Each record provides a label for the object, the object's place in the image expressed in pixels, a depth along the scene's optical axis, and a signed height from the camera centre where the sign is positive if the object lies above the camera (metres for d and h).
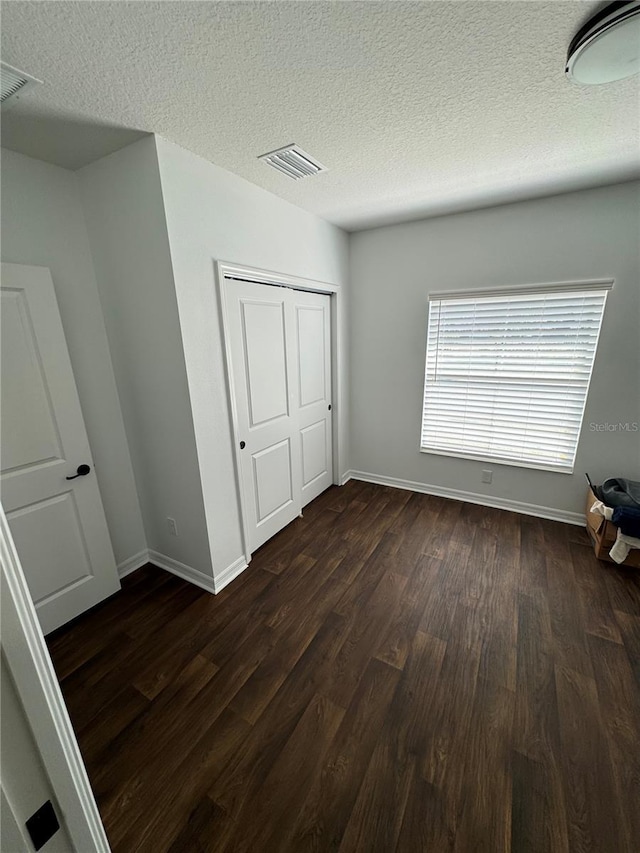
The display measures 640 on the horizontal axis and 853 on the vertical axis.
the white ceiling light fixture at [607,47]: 1.05 +0.93
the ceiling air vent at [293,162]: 1.84 +0.96
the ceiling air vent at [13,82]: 1.21 +0.92
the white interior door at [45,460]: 1.76 -0.68
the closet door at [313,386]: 2.98 -0.49
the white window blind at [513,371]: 2.69 -0.34
